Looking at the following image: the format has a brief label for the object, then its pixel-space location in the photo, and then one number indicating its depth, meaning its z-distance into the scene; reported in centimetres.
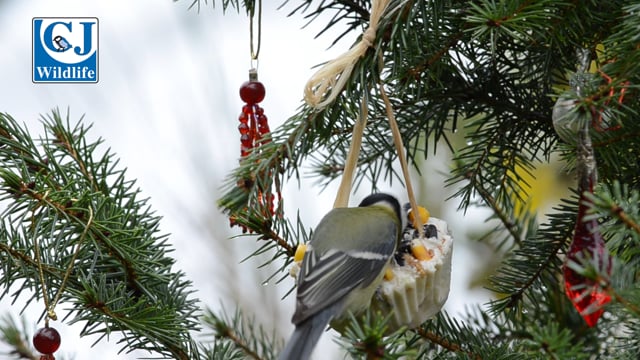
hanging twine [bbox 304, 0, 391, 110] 412
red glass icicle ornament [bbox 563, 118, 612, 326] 400
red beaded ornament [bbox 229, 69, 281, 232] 416
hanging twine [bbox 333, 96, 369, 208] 416
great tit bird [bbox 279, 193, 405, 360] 411
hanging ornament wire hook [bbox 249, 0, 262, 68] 421
